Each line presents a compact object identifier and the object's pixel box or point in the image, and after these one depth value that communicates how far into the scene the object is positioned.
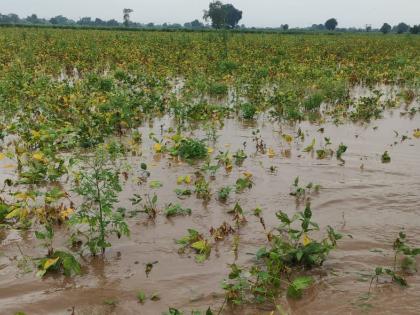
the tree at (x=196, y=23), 155.25
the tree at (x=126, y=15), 76.69
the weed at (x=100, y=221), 3.64
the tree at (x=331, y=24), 107.19
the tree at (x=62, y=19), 180.50
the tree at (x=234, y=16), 104.03
